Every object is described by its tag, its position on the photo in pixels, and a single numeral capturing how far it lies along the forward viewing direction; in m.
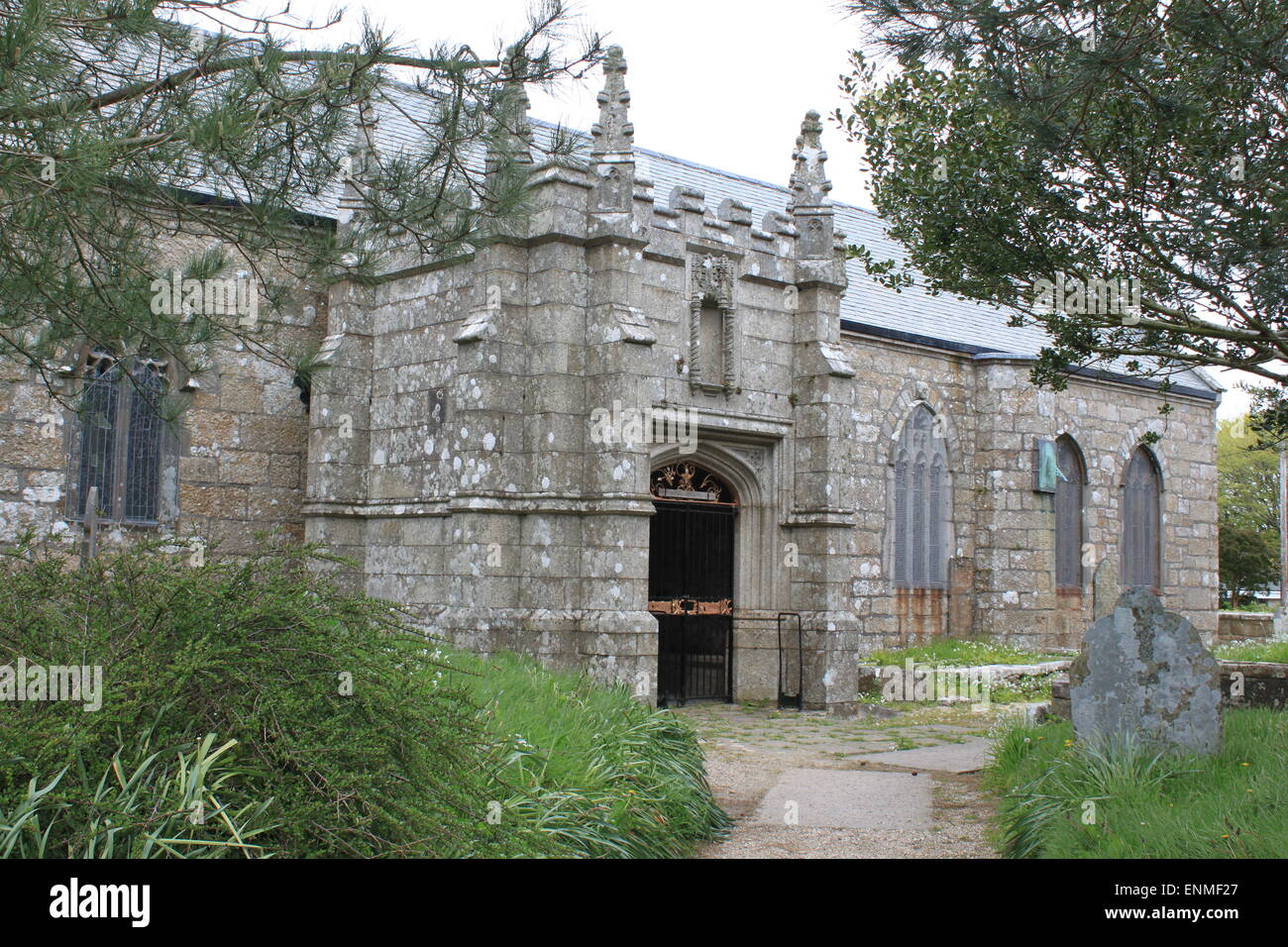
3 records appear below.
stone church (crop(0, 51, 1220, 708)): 12.50
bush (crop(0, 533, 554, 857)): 4.96
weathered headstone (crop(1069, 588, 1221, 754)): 7.67
